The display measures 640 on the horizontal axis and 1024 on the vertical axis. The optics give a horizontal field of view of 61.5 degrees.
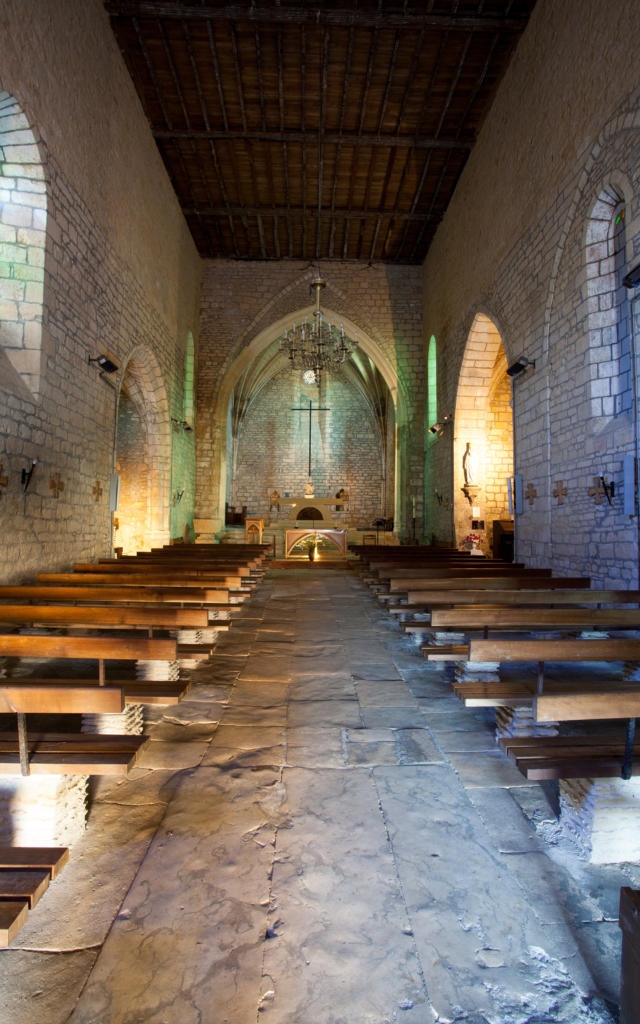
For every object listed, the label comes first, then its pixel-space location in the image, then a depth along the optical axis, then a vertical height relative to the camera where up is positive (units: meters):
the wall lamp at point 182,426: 10.92 +2.24
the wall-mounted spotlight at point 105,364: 6.76 +2.16
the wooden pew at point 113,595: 3.91 -0.47
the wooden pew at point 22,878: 1.15 -0.83
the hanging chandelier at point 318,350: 11.39 +3.94
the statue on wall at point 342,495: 19.29 +1.40
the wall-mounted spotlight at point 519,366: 6.88 +2.20
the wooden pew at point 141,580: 4.78 -0.44
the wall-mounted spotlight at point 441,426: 10.70 +2.25
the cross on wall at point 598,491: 5.12 +0.42
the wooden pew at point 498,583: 4.66 -0.43
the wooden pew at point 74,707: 1.71 -0.57
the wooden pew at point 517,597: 3.88 -0.45
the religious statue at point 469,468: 10.03 +1.24
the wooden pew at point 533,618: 3.02 -0.48
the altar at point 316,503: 12.28 +0.71
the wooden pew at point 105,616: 3.08 -0.50
